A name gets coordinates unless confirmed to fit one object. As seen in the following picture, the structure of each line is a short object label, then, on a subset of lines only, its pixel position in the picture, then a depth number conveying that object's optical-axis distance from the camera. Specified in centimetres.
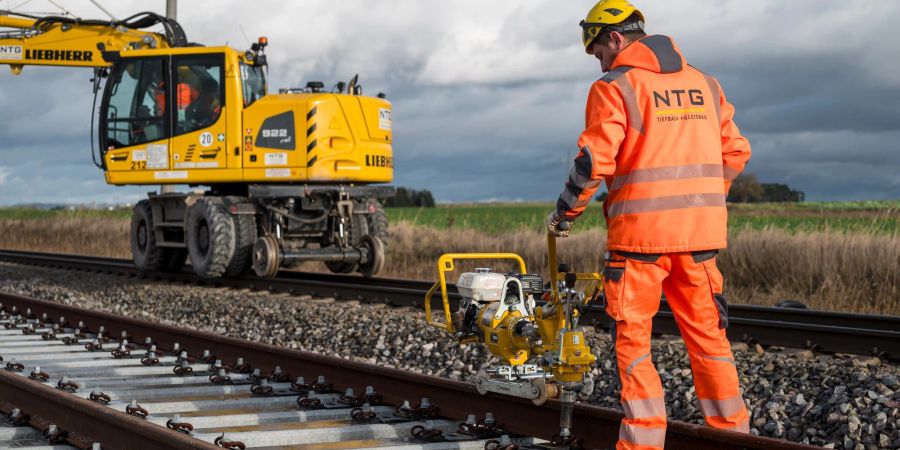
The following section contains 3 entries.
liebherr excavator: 1477
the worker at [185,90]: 1515
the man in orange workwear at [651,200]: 425
